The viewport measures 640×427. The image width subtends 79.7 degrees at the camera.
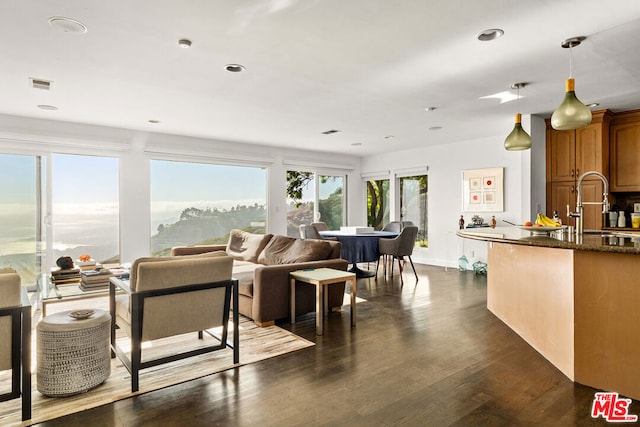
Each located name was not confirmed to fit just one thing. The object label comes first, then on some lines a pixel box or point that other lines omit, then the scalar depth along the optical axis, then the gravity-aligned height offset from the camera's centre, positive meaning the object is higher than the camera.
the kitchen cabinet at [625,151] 5.04 +0.81
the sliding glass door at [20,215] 5.29 +0.02
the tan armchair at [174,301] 2.43 -0.59
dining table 5.82 -0.50
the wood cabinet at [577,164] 5.14 +0.68
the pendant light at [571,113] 2.80 +0.73
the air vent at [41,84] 3.88 +1.37
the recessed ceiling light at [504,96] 4.32 +1.35
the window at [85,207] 5.72 +0.14
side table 3.55 -0.64
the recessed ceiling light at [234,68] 3.47 +1.36
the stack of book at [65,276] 3.31 -0.52
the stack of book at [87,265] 3.50 -0.45
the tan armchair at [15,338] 2.02 -0.65
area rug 2.20 -1.10
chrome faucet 3.08 -0.01
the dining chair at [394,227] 7.15 -0.25
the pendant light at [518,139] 3.81 +0.73
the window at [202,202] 6.66 +0.24
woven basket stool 2.30 -0.84
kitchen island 2.34 -0.63
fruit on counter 3.43 -0.09
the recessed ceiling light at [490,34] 2.78 +1.33
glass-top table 2.80 -0.59
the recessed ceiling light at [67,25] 2.62 +1.35
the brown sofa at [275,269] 3.74 -0.62
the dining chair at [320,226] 7.36 -0.23
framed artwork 6.67 +0.42
